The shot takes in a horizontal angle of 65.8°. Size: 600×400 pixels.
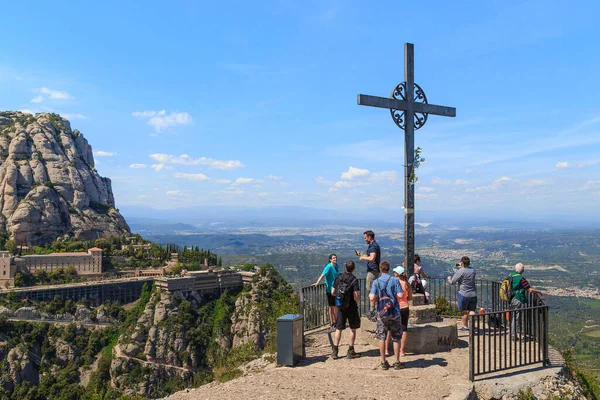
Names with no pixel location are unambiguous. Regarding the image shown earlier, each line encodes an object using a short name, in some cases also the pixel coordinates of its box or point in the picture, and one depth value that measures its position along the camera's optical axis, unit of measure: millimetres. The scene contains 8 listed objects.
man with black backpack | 8484
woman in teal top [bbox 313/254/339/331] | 10062
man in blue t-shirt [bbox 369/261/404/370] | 7926
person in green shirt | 9477
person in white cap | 8188
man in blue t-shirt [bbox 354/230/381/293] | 9487
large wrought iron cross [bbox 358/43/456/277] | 10023
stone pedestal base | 8914
